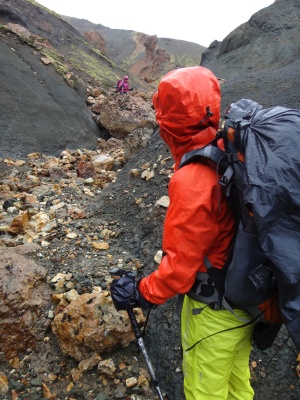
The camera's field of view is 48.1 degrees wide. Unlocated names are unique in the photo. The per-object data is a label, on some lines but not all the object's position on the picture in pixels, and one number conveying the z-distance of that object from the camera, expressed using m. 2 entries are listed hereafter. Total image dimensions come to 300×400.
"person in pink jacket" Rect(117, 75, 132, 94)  14.99
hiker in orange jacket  1.83
